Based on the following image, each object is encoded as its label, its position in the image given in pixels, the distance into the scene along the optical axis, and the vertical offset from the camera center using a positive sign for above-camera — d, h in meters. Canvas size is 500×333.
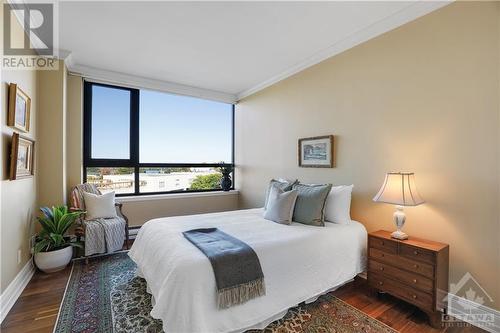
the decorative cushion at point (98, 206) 3.39 -0.57
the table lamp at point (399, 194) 2.17 -0.24
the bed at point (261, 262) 1.61 -0.81
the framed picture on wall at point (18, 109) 2.21 +0.56
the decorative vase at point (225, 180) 5.13 -0.28
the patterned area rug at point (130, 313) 1.90 -1.25
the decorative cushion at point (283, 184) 3.06 -0.22
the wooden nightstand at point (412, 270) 1.94 -0.89
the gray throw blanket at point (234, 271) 1.68 -0.75
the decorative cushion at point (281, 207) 2.70 -0.46
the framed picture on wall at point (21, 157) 2.21 +0.09
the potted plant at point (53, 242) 2.75 -0.89
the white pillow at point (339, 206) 2.70 -0.43
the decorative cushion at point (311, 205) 2.62 -0.42
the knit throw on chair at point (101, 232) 3.11 -0.88
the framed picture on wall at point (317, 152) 3.18 +0.21
